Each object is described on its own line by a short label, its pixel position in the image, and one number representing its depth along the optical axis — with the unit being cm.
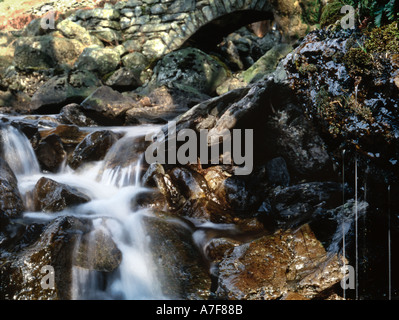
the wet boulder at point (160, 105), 898
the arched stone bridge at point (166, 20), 1176
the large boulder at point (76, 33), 1526
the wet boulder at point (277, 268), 274
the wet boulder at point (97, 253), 307
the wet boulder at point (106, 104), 905
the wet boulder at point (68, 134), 652
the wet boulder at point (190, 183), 473
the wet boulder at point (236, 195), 458
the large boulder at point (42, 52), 1415
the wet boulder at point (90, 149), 593
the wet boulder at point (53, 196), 434
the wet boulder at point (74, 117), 868
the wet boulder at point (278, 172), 484
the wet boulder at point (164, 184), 472
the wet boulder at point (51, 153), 600
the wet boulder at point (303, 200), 383
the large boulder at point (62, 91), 998
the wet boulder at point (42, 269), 260
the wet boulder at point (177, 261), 300
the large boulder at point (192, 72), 1158
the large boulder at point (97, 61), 1310
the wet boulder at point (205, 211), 431
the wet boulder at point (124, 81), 1227
